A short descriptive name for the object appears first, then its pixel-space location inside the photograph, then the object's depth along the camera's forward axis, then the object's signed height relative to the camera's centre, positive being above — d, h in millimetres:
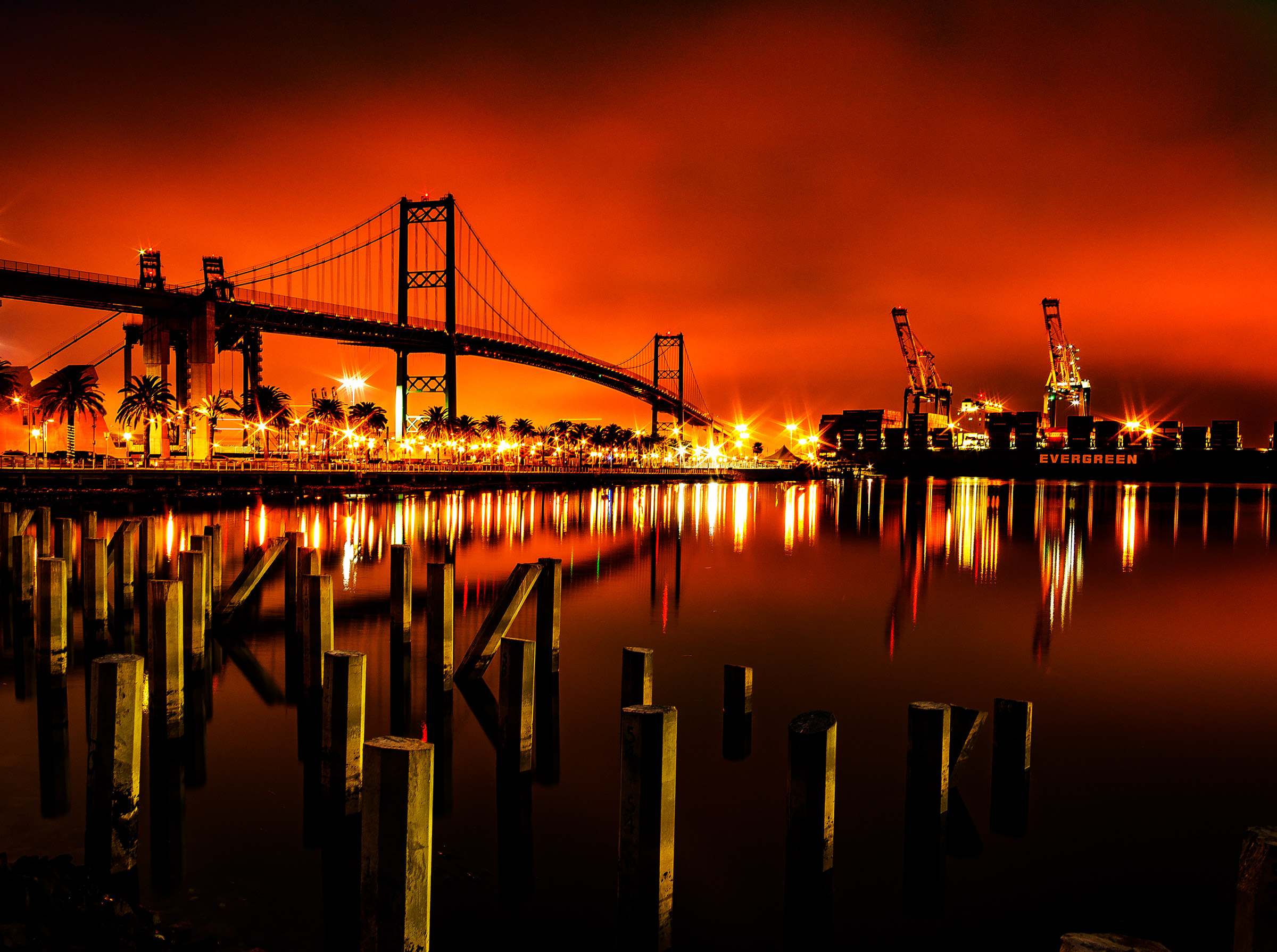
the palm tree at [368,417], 76188 +2968
